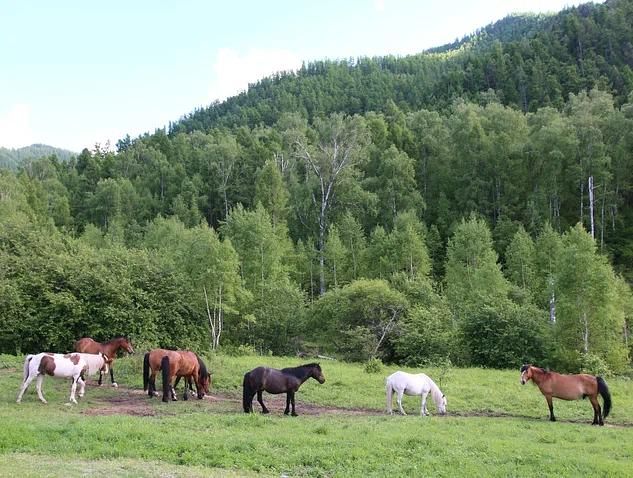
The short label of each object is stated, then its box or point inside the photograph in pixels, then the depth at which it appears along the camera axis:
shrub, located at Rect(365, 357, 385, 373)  26.05
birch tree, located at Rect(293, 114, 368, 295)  56.66
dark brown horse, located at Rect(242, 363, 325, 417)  15.94
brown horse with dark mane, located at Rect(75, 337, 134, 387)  20.98
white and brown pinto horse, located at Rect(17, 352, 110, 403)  16.36
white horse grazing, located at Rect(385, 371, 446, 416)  17.08
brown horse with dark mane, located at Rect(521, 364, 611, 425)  16.69
